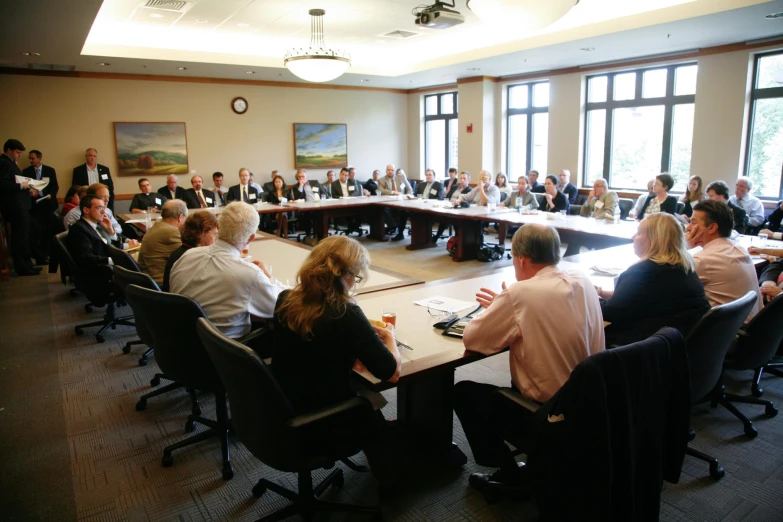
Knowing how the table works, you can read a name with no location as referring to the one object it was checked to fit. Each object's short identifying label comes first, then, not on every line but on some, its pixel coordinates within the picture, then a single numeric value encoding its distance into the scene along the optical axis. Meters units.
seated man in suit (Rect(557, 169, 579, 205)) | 8.81
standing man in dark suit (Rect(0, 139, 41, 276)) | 6.61
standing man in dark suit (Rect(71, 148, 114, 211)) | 8.62
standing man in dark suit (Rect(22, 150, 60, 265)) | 7.42
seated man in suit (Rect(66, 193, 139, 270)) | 4.12
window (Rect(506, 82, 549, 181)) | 10.01
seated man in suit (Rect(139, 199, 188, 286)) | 3.73
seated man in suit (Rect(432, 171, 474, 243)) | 8.68
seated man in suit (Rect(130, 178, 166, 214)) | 7.88
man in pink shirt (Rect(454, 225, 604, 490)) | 1.92
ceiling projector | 5.28
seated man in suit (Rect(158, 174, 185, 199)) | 8.27
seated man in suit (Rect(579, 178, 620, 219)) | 6.63
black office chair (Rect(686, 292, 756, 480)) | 2.11
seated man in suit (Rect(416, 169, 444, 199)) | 9.96
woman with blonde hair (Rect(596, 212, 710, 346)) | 2.39
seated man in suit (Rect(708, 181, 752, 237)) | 4.98
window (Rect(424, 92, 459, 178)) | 11.66
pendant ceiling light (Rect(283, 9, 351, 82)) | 6.26
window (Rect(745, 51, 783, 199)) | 7.00
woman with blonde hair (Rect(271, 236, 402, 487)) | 1.79
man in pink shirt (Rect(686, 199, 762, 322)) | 2.78
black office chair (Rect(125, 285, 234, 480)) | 2.24
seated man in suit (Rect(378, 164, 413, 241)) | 9.33
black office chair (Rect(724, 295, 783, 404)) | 2.56
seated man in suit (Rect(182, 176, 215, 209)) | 8.51
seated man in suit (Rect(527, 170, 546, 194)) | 9.28
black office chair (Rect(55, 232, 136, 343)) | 4.14
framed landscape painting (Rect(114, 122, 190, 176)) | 9.23
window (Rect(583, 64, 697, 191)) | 8.07
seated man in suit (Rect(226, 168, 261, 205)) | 9.01
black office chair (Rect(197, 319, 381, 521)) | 1.66
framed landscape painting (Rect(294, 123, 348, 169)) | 10.97
